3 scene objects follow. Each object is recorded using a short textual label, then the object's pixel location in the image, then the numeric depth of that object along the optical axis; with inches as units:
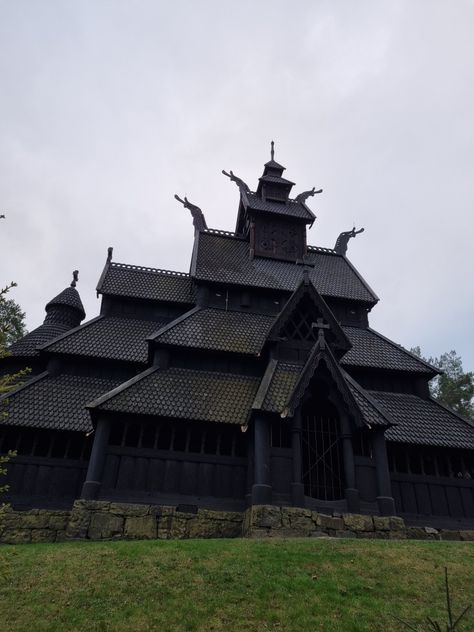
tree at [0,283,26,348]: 1327.5
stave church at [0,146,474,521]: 588.4
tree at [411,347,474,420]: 1629.2
